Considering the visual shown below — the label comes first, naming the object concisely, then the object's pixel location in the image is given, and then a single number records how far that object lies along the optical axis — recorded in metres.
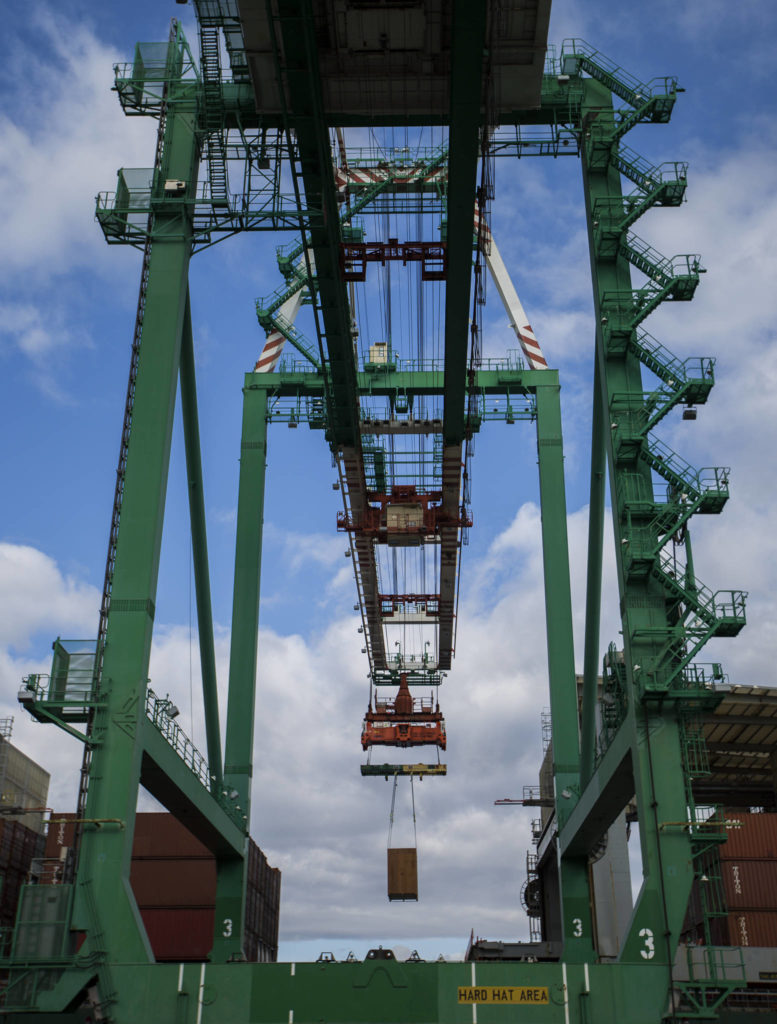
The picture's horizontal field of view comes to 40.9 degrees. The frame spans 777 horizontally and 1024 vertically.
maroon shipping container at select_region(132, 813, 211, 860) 32.56
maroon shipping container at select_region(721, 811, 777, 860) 31.27
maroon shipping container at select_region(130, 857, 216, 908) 31.98
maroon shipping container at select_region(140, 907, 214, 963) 31.22
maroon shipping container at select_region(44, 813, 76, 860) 32.34
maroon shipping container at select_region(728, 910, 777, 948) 29.89
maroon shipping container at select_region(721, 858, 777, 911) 30.45
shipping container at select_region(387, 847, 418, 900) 32.44
